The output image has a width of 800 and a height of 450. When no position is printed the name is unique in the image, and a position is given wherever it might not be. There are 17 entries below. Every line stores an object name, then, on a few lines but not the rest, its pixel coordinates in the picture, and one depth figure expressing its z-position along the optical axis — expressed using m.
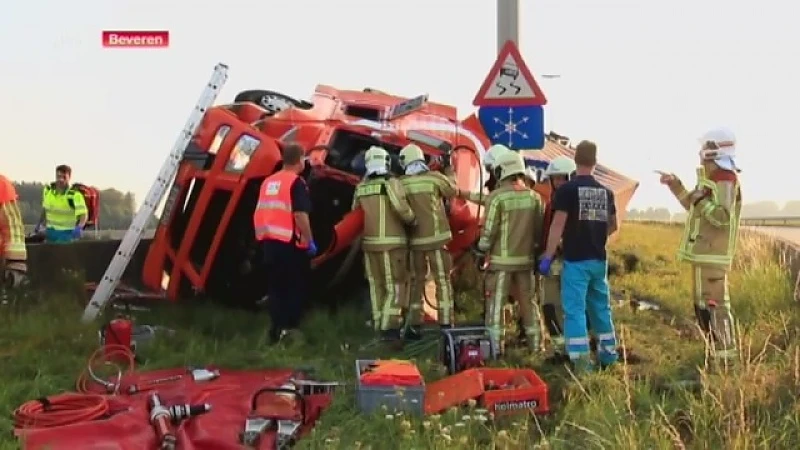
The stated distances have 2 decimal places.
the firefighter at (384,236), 7.92
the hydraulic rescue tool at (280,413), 5.26
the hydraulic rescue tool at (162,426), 5.18
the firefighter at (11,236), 8.48
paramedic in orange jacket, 7.76
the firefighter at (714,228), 6.82
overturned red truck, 8.59
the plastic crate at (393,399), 5.50
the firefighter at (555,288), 7.83
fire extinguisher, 7.21
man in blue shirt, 6.82
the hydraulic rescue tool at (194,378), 6.42
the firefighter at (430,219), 8.03
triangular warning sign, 8.34
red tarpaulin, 5.19
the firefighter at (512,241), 7.43
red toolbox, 5.47
